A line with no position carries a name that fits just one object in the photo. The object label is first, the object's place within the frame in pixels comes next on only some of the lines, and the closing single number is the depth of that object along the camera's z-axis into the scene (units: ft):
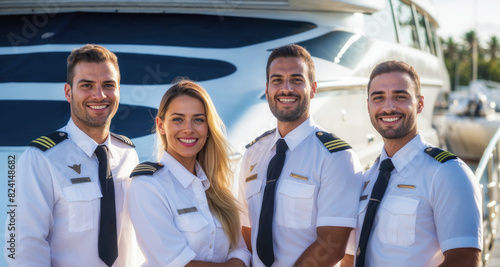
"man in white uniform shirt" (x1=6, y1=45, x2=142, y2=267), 7.34
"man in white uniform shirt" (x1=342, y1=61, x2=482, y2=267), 7.35
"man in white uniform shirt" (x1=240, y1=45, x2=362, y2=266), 8.34
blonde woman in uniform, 7.64
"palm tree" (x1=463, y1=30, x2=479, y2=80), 310.86
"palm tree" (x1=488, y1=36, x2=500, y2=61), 318.04
